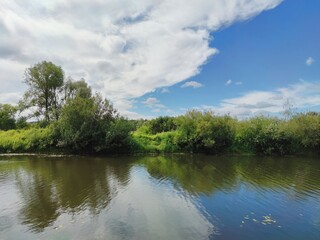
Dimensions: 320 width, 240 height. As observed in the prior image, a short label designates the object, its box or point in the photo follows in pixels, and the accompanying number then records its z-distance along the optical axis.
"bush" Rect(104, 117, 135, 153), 27.59
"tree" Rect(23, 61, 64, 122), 35.56
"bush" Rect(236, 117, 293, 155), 29.70
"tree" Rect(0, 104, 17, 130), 39.10
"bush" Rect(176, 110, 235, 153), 29.02
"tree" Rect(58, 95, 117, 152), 27.68
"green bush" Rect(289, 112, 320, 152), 29.51
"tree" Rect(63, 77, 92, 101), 37.79
